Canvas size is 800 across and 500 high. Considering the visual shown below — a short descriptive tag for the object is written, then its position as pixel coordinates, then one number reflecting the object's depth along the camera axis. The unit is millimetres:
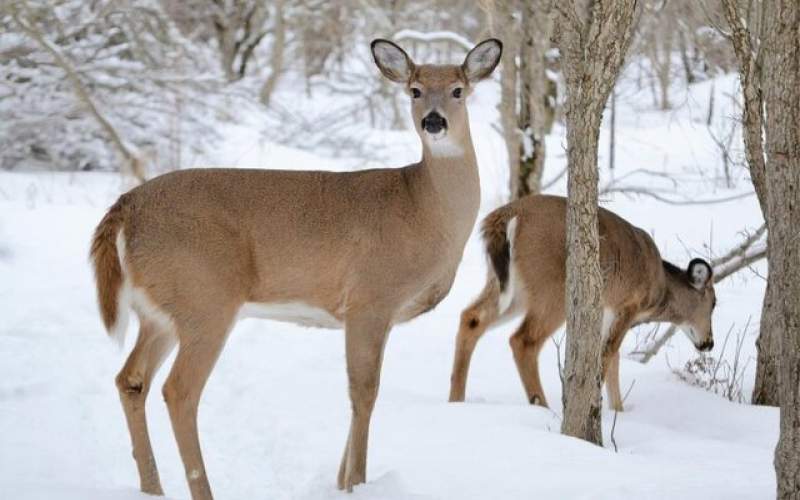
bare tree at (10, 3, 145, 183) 11905
